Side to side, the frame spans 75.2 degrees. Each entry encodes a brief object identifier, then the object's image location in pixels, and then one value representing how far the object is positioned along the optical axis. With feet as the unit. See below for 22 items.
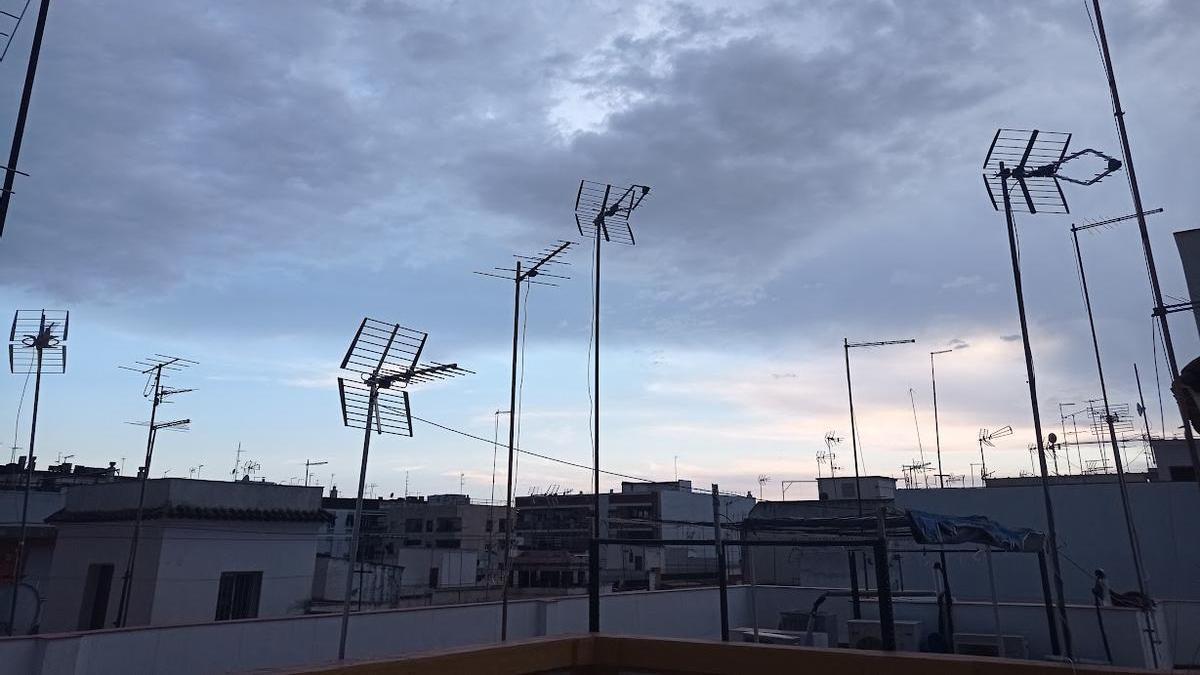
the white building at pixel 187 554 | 70.79
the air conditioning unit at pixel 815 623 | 57.93
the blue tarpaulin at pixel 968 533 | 41.60
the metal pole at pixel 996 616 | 43.65
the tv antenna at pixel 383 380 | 37.23
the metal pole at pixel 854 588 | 45.50
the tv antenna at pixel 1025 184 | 37.96
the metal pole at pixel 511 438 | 44.32
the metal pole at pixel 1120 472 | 42.91
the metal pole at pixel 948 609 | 47.12
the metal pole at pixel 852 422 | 83.76
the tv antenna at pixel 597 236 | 50.77
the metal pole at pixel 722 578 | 34.61
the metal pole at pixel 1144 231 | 25.38
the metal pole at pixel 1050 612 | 44.45
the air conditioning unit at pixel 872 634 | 49.80
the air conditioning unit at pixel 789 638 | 50.14
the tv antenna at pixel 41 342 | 65.31
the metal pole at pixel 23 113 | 22.27
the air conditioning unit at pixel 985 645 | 50.24
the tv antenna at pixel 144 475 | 68.33
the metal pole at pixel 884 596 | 23.11
